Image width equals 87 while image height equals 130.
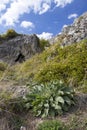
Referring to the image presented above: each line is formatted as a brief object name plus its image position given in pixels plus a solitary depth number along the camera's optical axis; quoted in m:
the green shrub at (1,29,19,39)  6.83
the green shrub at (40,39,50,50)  6.19
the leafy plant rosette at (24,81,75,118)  1.97
